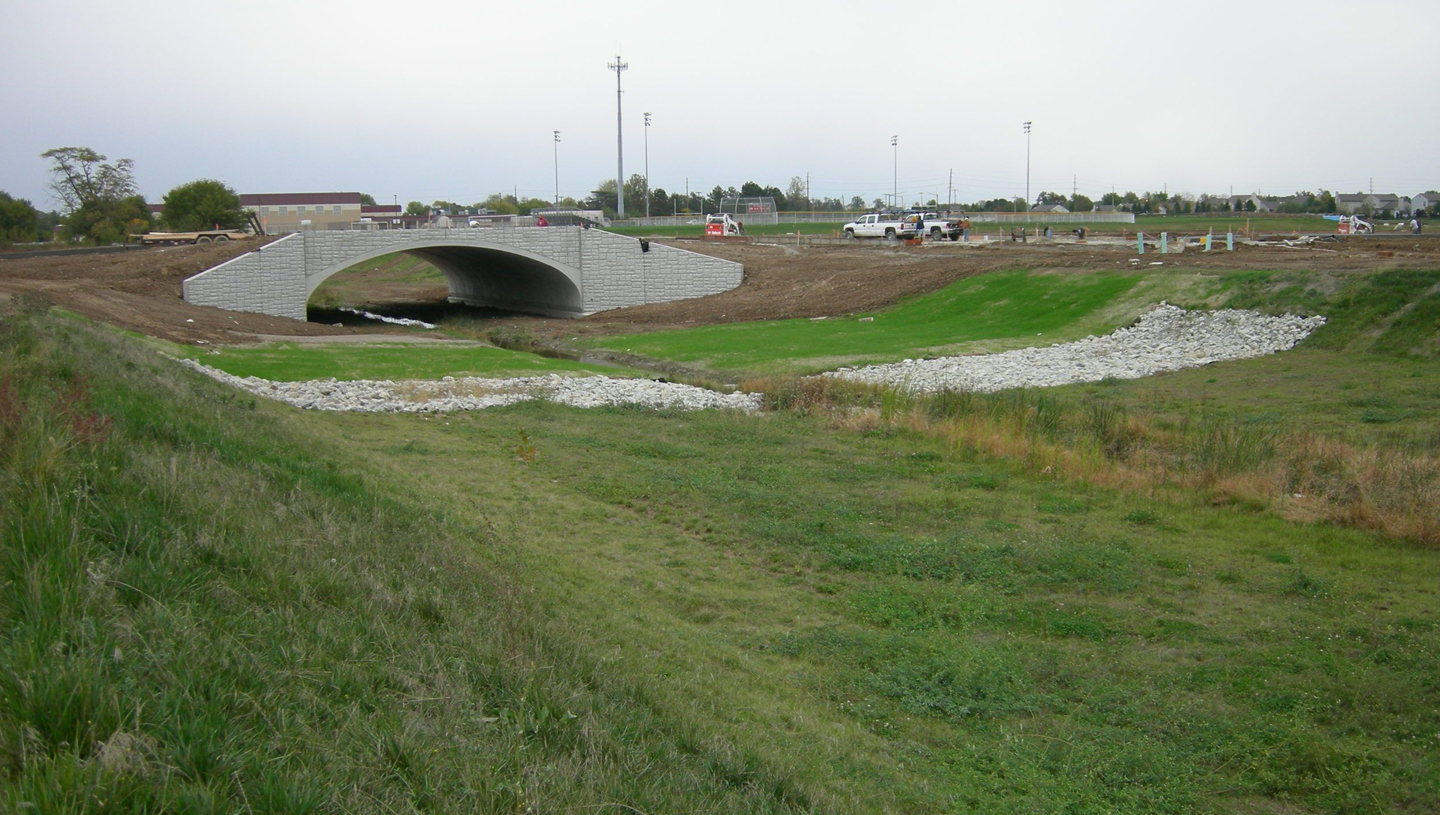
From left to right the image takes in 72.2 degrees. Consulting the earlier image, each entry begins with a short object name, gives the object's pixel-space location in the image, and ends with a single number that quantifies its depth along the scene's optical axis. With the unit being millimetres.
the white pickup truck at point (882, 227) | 69312
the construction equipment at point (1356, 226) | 61194
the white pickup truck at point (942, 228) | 67750
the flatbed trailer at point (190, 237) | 63281
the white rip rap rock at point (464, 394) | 22234
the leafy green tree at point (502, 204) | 130663
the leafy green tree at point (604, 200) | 133962
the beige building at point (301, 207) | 96375
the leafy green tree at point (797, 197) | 132662
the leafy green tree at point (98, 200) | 79000
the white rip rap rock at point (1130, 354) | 27688
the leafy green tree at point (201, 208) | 75438
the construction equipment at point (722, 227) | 76612
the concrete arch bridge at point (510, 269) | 44844
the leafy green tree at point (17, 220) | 74875
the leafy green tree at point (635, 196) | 128750
